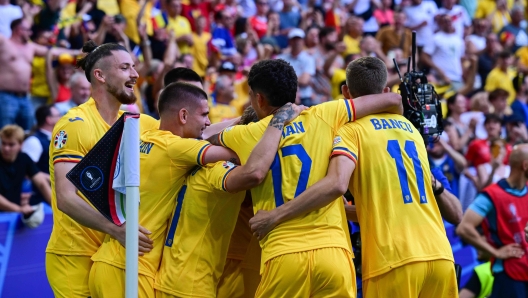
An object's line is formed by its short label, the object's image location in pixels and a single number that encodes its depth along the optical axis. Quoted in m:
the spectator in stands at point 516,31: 20.20
